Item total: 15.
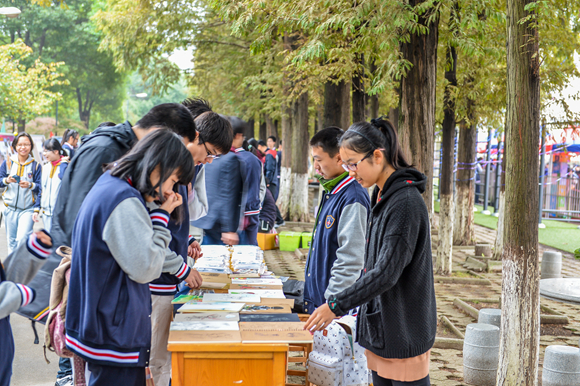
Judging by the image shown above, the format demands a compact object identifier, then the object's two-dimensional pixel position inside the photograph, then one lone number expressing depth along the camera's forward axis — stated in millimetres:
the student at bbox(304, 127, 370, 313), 3490
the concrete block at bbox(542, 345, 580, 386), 4609
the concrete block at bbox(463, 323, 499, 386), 5133
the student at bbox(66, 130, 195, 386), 2400
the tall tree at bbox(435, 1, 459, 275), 9805
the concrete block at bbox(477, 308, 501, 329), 5883
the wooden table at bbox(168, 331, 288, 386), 2820
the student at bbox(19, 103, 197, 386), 2918
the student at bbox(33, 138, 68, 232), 7879
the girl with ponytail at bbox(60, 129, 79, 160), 11262
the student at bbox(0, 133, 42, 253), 7977
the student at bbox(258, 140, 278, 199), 14741
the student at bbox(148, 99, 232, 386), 3418
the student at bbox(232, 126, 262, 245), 6062
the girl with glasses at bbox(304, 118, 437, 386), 2625
